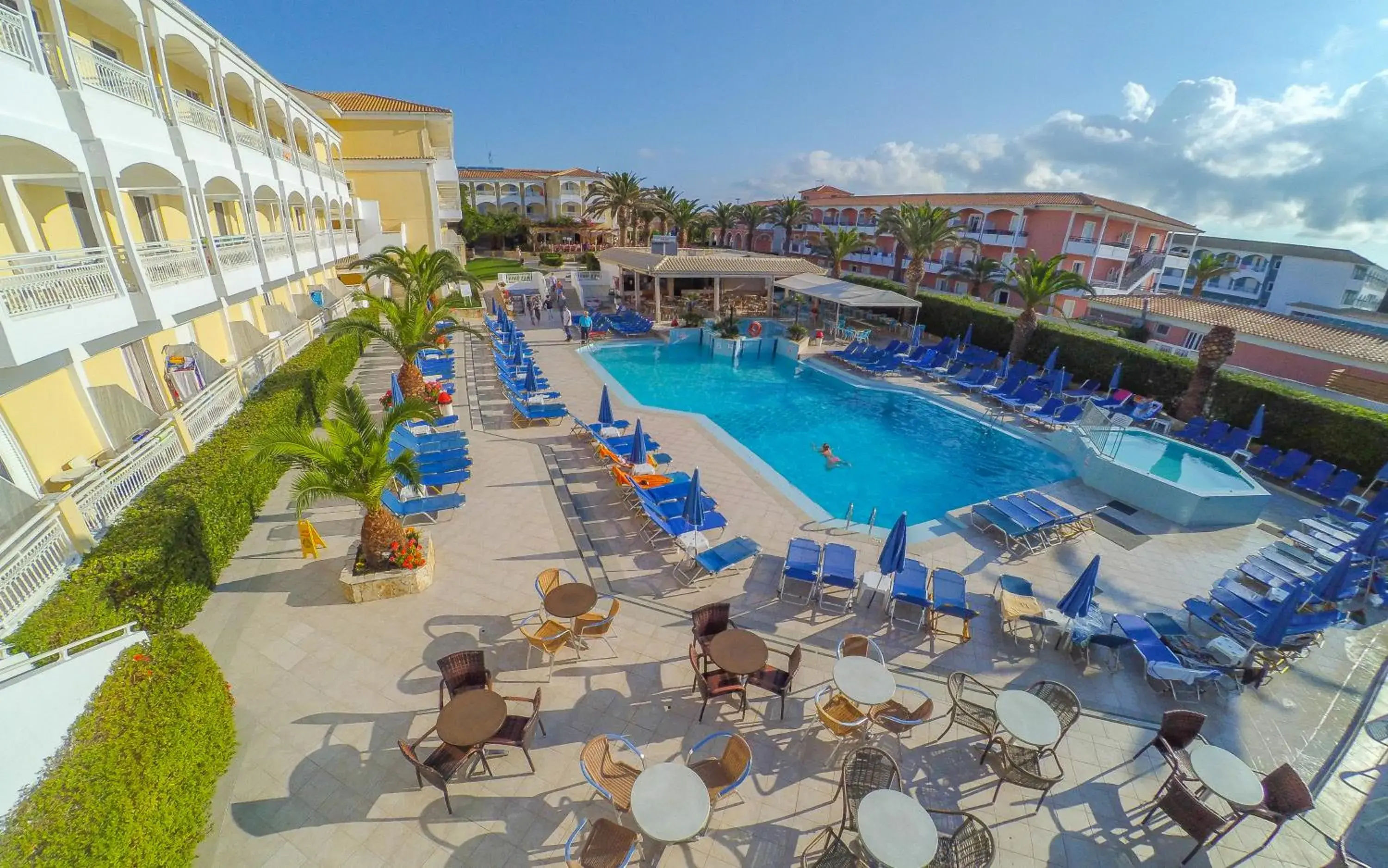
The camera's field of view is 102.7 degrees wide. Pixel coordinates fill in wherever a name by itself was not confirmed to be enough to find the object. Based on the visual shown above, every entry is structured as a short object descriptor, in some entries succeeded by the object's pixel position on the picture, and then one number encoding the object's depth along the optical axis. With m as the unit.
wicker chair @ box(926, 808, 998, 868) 4.88
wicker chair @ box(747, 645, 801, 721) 6.62
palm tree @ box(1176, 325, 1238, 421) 15.91
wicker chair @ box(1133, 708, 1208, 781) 6.14
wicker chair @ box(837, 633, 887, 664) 7.18
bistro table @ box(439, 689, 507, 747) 5.59
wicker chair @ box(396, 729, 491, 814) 5.29
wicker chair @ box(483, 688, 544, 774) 5.86
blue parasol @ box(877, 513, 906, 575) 8.51
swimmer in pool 14.87
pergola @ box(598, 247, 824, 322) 28.09
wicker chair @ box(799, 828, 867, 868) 4.92
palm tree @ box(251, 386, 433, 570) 7.57
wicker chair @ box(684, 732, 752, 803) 5.33
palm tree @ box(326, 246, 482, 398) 14.27
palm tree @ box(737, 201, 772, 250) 51.41
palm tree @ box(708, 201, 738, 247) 49.22
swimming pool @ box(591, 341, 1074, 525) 13.68
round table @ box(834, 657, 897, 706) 6.20
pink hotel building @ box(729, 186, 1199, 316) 36.31
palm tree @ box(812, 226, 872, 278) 32.84
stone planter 8.27
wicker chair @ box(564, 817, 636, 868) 4.79
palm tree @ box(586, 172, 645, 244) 44.84
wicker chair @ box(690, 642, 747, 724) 6.57
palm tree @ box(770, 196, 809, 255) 47.75
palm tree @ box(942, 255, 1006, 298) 36.25
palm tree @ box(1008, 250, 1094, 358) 20.11
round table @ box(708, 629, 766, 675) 6.55
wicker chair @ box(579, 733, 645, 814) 5.29
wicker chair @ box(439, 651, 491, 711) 6.29
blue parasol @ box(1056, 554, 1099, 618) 7.73
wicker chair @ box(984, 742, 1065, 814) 5.72
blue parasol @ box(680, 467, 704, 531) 9.43
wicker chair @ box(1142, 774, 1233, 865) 5.29
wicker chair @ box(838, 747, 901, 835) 5.51
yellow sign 9.05
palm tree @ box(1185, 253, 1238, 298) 34.97
